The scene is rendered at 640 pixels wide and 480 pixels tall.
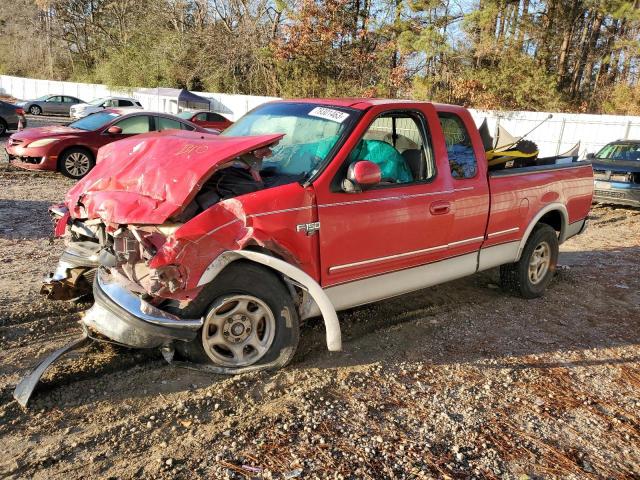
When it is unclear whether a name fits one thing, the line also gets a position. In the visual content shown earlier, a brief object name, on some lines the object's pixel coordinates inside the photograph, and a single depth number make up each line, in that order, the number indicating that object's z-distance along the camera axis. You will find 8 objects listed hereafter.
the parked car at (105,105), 28.19
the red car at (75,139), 10.88
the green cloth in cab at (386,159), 4.36
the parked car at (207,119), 19.16
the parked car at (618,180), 11.30
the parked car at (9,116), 17.16
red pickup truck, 3.33
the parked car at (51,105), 31.37
